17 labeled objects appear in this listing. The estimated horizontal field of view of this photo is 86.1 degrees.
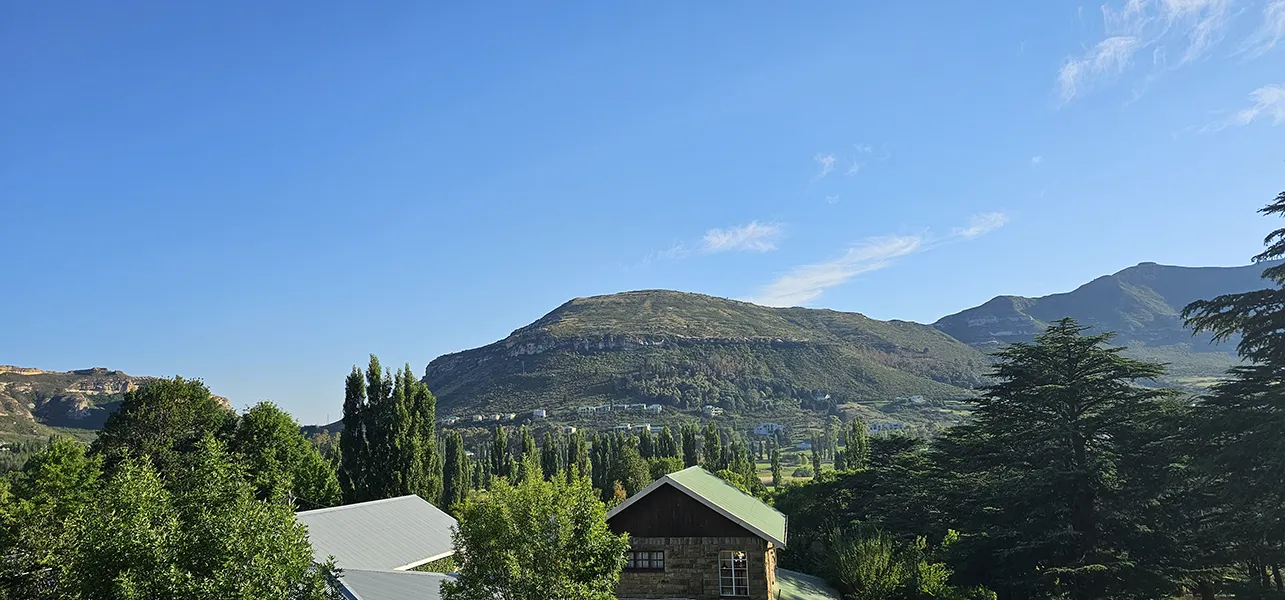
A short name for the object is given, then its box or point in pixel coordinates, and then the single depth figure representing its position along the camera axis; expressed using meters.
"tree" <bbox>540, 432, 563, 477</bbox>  80.50
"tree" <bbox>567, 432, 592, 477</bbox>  80.75
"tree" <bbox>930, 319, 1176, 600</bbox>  29.28
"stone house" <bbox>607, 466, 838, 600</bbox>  24.11
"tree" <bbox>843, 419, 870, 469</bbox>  75.10
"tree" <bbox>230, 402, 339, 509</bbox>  44.94
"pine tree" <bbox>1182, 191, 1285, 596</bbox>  21.47
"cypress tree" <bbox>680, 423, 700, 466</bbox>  96.00
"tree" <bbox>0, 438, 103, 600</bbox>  17.45
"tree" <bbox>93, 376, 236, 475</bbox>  39.41
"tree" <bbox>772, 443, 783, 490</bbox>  83.88
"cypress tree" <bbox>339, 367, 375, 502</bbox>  45.03
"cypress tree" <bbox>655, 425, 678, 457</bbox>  89.19
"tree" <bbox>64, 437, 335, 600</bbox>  9.89
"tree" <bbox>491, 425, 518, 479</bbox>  80.56
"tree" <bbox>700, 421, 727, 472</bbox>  86.06
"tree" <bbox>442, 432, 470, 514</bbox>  66.31
